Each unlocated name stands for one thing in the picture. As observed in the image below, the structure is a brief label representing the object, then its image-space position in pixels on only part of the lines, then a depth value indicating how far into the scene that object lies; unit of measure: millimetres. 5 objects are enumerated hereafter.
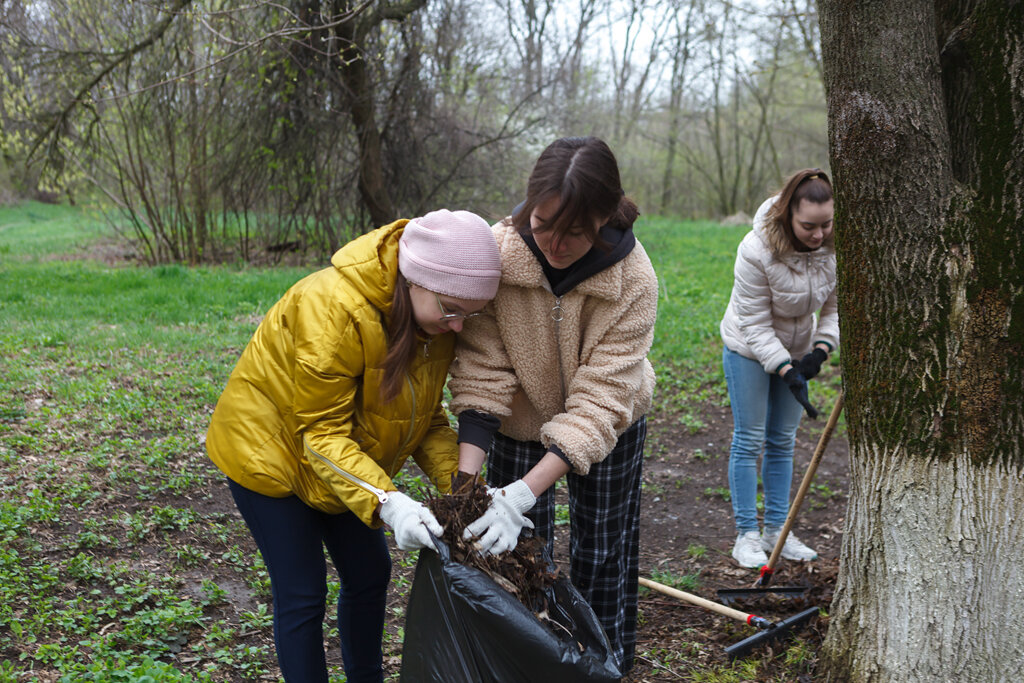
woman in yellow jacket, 1812
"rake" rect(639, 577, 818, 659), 2781
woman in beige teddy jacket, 1889
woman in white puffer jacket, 3270
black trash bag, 1655
